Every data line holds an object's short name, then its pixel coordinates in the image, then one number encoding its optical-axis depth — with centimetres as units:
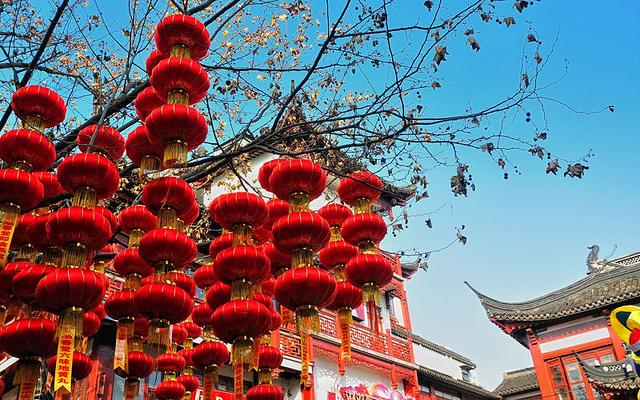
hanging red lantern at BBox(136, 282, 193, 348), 527
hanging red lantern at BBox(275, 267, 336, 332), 517
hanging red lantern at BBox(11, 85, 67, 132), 580
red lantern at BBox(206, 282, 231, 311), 617
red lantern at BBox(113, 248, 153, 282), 629
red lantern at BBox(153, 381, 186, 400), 712
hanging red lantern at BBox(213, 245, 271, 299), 543
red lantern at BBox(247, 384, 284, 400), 658
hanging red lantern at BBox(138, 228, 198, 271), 545
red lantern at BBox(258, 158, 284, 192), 627
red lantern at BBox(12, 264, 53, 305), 522
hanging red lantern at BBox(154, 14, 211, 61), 571
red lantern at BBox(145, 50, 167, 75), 609
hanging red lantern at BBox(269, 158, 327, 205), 573
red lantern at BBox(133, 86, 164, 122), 606
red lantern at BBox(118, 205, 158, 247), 641
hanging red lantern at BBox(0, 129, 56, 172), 546
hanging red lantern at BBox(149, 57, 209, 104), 549
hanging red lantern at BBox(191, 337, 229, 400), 669
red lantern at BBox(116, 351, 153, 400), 616
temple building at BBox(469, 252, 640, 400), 1962
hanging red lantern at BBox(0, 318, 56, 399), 508
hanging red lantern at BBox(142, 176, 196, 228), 549
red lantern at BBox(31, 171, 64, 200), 601
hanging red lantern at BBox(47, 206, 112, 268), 491
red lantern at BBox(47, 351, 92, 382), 608
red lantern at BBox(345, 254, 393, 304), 579
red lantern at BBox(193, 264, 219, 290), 675
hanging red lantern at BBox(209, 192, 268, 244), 575
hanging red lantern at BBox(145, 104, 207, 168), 524
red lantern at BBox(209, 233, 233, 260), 641
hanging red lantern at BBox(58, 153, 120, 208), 521
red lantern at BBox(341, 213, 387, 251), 602
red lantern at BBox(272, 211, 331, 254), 538
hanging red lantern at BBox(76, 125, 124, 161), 629
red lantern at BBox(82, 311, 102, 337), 629
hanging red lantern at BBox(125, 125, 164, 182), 579
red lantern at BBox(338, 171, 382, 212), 635
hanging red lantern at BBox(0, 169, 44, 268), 511
